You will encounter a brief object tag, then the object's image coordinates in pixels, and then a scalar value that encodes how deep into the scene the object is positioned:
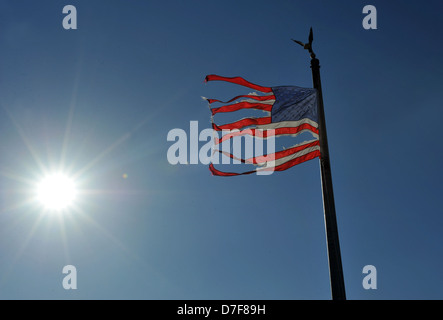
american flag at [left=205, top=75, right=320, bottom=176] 10.62
